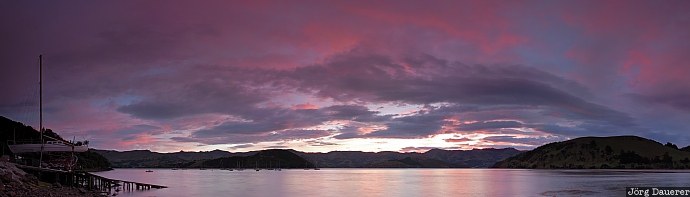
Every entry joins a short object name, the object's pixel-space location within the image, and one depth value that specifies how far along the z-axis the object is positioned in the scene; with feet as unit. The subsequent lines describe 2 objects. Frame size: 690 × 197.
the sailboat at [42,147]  286.66
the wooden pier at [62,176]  244.01
